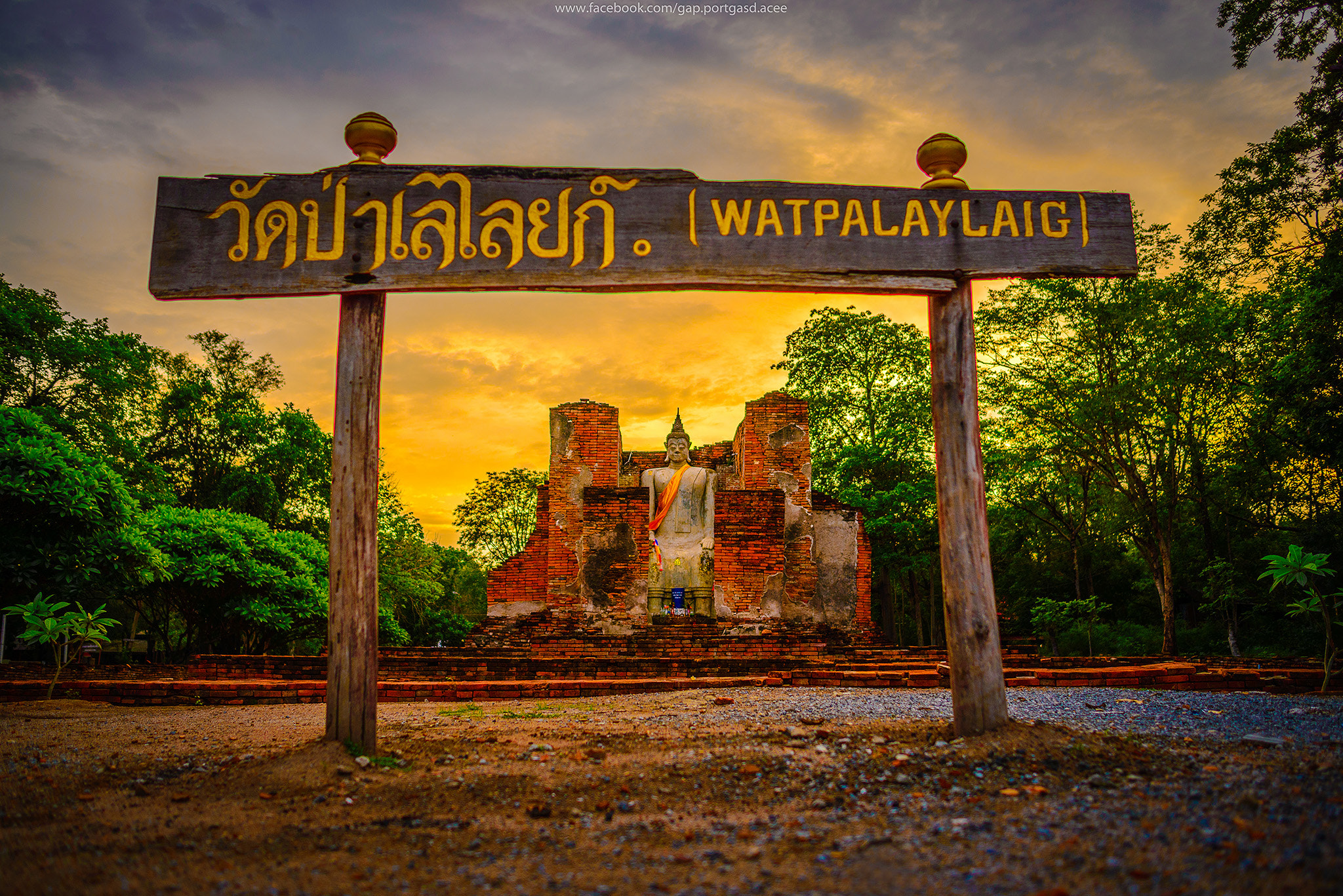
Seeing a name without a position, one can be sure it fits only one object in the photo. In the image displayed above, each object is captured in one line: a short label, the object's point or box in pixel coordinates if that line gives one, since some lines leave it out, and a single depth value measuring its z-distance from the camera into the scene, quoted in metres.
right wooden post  4.28
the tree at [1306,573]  6.18
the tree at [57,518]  10.11
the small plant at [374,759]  4.10
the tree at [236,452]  23.45
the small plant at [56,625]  7.73
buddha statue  14.48
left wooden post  4.27
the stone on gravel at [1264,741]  4.04
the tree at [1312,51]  12.48
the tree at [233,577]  13.36
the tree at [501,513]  28.83
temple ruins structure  13.95
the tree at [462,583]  27.22
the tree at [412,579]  20.95
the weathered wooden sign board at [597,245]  4.46
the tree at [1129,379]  15.99
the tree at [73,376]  18.69
